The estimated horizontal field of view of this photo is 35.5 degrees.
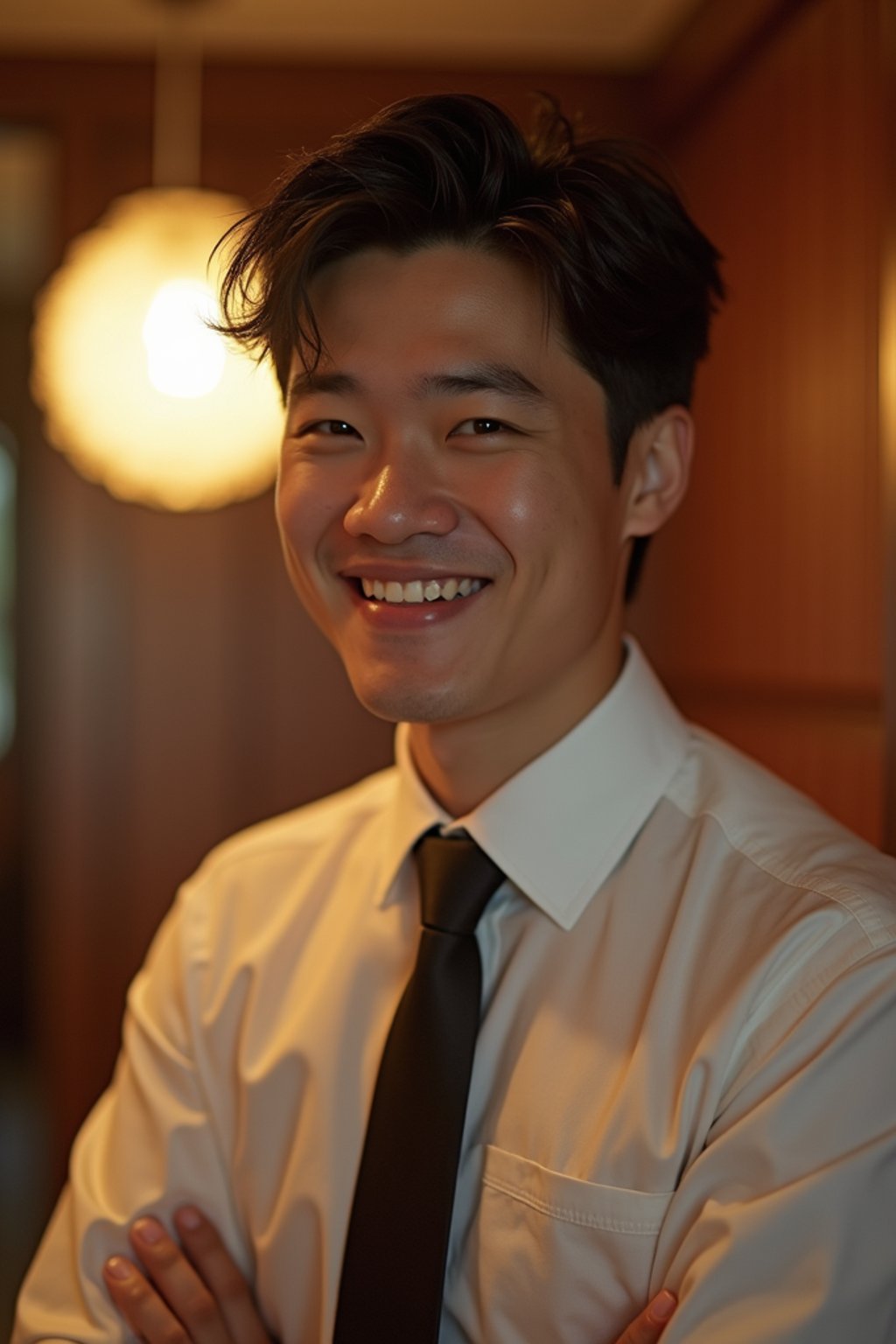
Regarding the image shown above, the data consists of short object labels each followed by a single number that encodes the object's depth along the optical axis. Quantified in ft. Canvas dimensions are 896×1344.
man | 3.85
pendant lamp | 6.80
